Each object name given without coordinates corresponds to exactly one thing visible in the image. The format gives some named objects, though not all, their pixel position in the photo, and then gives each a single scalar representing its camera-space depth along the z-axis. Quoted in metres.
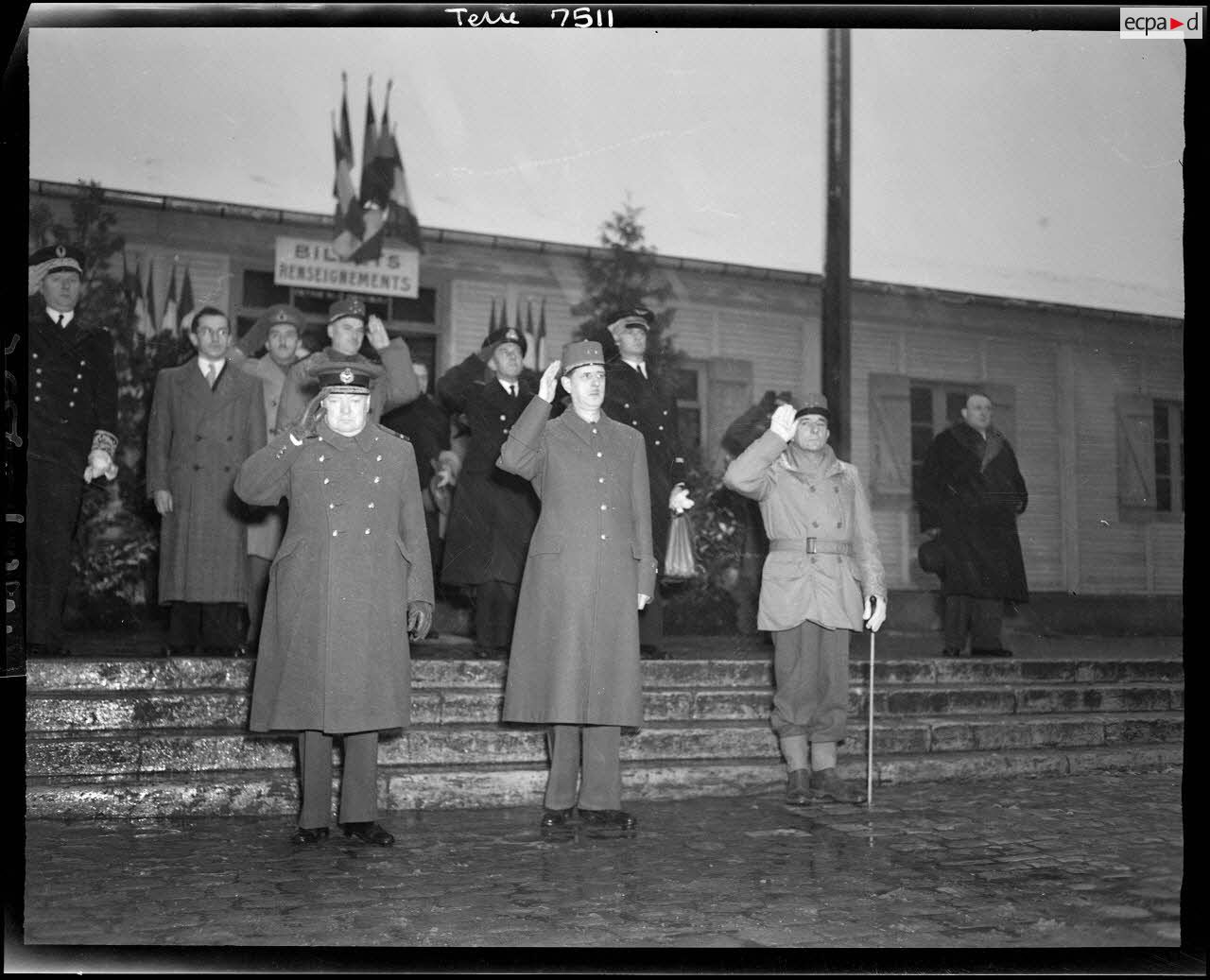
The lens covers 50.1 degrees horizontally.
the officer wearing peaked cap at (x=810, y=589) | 7.00
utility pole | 9.77
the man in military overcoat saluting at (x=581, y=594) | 6.21
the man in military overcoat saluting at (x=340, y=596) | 5.75
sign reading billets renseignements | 13.46
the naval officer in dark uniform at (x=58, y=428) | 7.27
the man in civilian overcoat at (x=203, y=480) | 7.90
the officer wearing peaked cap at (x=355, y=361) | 7.50
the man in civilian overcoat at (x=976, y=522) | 9.77
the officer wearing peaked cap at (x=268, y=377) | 7.91
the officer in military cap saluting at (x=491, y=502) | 8.45
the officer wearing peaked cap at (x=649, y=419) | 8.30
